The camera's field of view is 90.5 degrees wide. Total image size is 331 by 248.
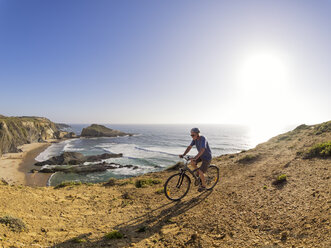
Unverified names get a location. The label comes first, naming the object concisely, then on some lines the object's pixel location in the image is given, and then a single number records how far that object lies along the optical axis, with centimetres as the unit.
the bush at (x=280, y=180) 817
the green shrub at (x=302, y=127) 3294
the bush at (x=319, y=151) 1078
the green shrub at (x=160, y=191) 904
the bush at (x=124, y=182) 1231
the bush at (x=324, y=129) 2063
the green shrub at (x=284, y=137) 2701
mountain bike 730
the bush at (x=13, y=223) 467
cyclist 705
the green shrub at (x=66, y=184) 1148
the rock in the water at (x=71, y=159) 4019
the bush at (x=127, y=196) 882
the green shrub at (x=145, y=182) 1119
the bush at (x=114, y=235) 478
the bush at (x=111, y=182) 1243
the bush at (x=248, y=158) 1562
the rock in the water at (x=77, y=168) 3375
